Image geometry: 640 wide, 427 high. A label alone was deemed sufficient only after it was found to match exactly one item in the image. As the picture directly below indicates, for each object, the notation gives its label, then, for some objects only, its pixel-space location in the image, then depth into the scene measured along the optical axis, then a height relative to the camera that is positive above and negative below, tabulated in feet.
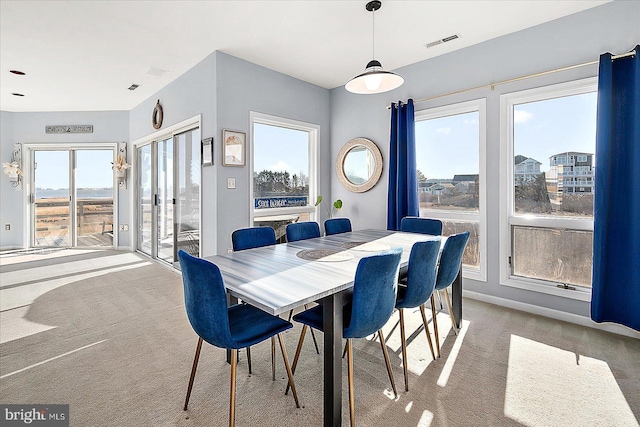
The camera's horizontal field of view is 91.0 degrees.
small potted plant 15.38 +0.09
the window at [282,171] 14.16 +1.76
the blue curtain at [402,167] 12.71 +1.64
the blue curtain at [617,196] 8.09 +0.28
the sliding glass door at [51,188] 21.71 +1.31
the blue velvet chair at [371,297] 4.99 -1.49
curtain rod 8.24 +4.15
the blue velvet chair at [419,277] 6.27 -1.46
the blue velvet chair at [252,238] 8.09 -0.83
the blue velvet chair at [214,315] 4.63 -1.68
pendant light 7.88 +3.29
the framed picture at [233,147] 12.10 +2.34
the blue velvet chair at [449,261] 7.40 -1.32
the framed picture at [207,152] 12.17 +2.18
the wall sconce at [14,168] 20.67 +2.58
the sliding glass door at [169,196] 14.28 +0.59
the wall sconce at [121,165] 20.62 +2.72
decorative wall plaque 21.27 +5.29
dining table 4.58 -1.21
